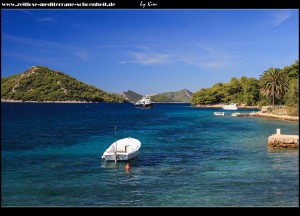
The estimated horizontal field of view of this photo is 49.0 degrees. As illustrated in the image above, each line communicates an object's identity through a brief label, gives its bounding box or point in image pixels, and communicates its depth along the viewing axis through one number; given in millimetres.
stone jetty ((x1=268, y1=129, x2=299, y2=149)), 29156
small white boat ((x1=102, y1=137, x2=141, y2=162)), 24875
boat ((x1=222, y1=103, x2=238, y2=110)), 124500
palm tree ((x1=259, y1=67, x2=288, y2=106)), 82000
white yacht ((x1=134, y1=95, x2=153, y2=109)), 172750
